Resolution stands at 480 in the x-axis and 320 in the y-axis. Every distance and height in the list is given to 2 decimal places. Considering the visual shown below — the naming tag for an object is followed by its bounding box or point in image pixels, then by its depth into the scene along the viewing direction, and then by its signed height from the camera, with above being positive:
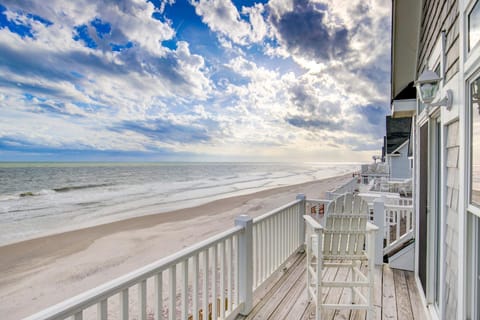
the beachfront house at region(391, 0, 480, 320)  1.30 +0.05
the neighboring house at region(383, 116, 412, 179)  11.96 +1.01
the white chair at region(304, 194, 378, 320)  2.46 -0.67
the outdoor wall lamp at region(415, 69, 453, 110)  1.93 +0.65
